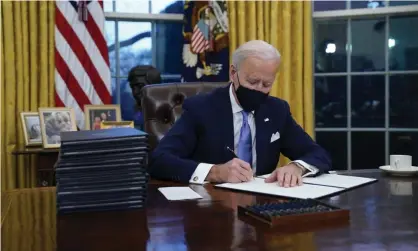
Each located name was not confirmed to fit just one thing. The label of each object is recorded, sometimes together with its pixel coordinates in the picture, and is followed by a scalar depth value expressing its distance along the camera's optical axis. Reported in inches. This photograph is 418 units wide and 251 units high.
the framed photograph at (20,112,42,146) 110.2
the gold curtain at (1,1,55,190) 112.7
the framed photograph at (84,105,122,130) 114.3
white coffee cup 67.5
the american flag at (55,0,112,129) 117.9
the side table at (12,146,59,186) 104.3
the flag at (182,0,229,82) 124.2
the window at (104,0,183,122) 132.0
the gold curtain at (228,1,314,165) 124.9
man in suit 72.6
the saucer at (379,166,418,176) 65.8
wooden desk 32.8
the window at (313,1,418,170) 133.3
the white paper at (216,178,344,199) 49.9
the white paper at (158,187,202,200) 49.9
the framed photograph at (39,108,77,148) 107.6
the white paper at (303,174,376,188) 57.0
